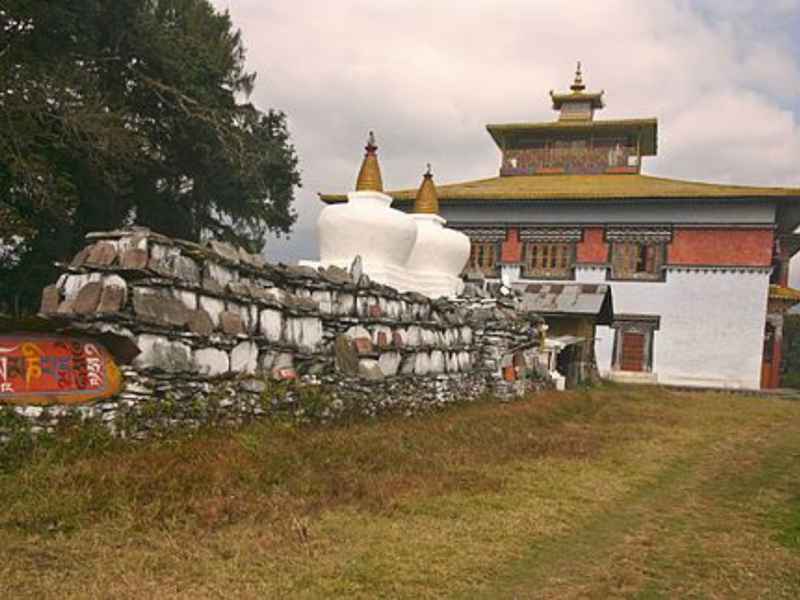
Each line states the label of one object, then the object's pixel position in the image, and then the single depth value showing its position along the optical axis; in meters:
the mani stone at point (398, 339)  10.45
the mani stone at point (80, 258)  6.48
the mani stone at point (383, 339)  10.08
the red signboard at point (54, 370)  5.73
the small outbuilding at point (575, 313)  20.86
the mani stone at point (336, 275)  9.31
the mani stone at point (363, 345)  9.60
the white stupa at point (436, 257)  14.48
